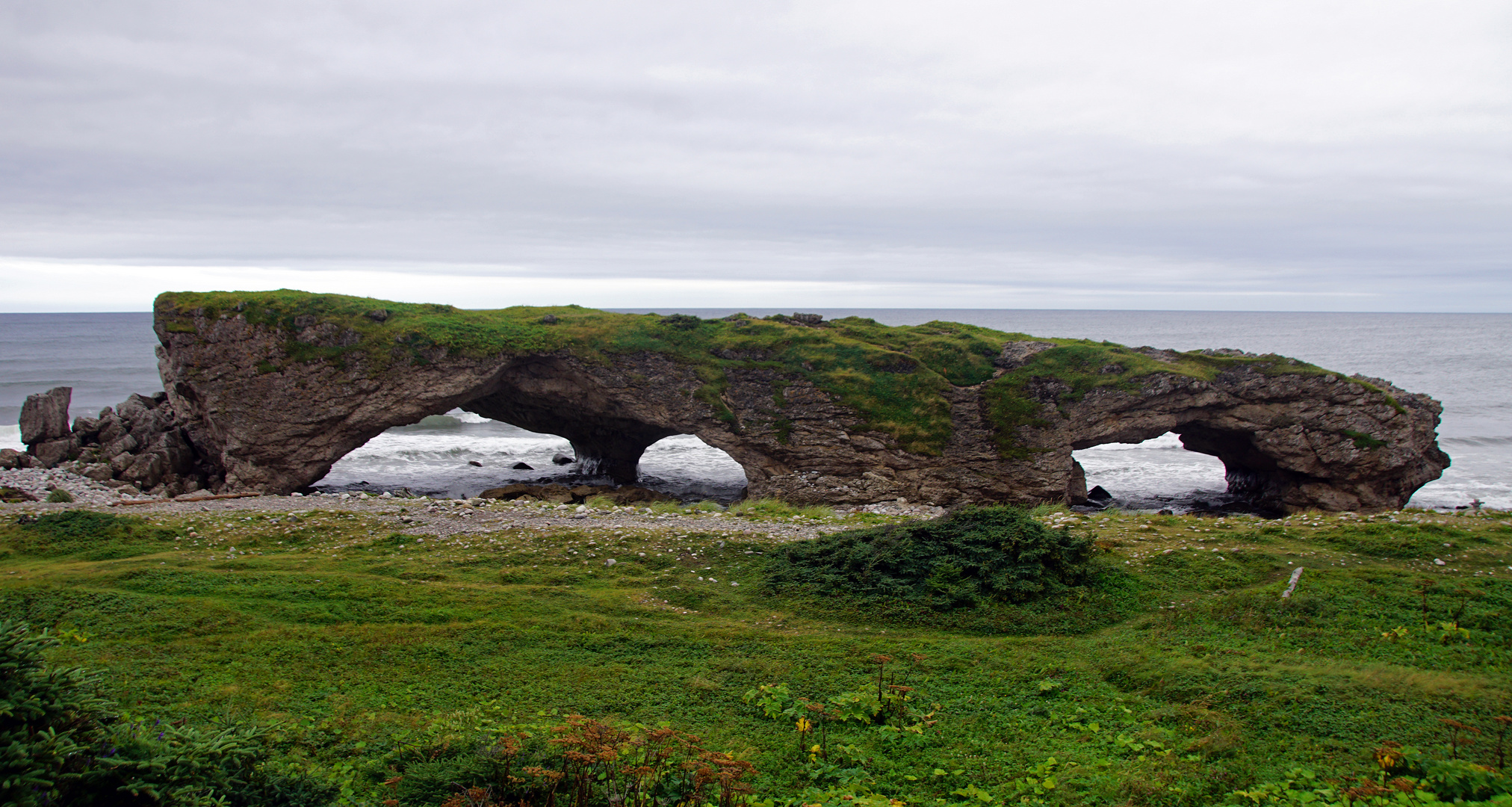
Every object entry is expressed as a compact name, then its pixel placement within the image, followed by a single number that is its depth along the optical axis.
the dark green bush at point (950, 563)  13.62
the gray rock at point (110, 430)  32.62
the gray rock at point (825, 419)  29.69
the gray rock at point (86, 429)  33.06
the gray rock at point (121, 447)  31.38
